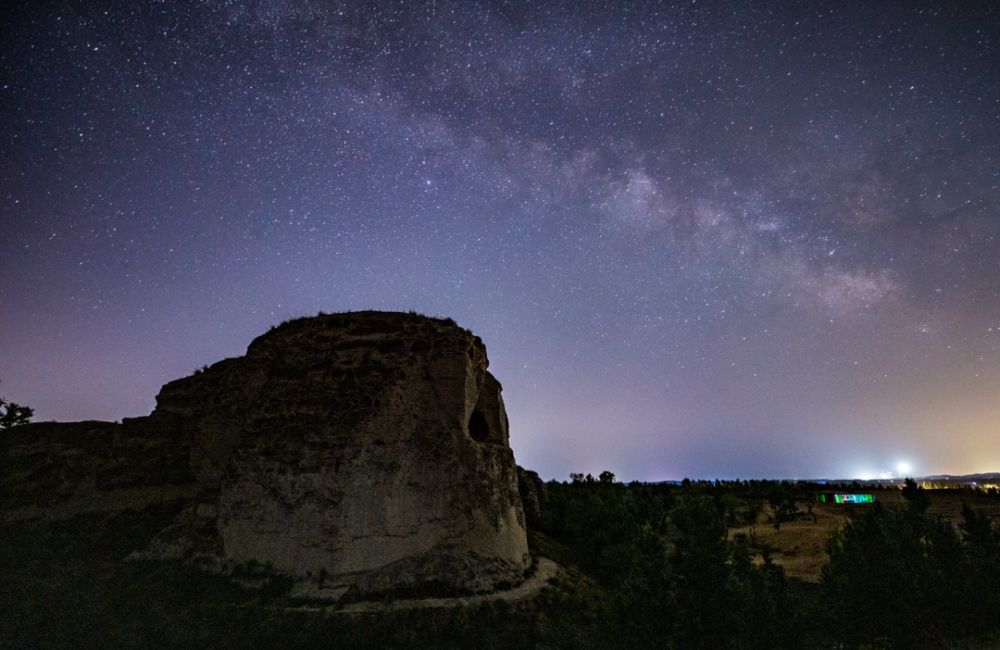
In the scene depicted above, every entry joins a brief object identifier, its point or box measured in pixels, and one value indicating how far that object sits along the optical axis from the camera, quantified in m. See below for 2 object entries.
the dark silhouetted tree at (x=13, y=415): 33.75
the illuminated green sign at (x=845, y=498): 70.94
